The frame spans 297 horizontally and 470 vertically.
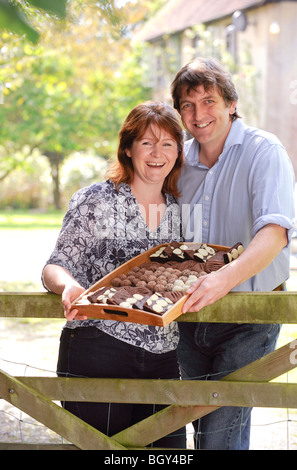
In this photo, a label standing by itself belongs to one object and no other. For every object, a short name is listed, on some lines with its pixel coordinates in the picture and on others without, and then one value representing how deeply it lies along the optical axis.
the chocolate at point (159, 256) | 2.61
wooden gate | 2.38
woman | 2.63
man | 2.70
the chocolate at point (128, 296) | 2.21
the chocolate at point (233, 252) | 2.47
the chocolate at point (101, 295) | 2.25
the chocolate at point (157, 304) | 2.14
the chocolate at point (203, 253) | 2.58
